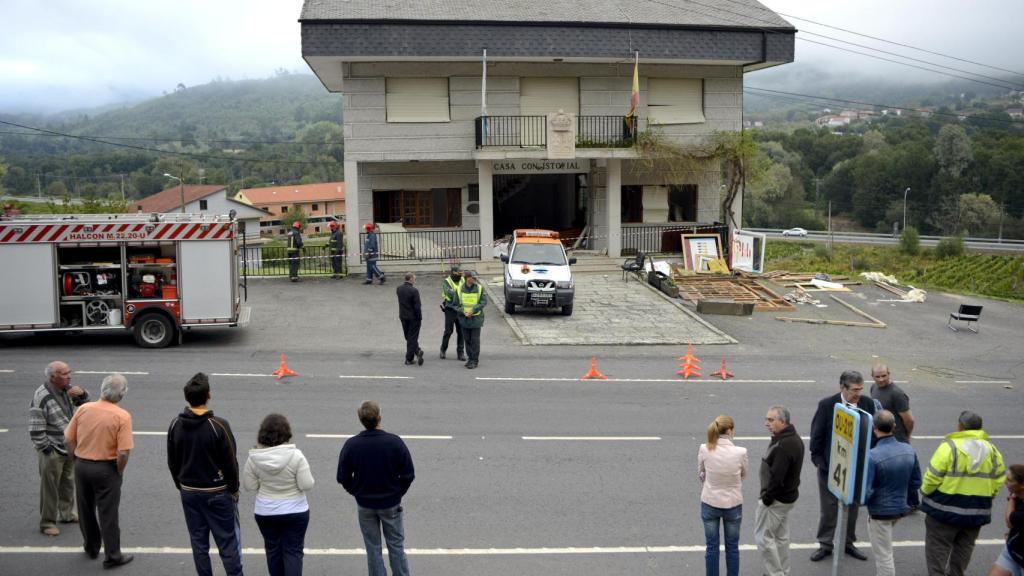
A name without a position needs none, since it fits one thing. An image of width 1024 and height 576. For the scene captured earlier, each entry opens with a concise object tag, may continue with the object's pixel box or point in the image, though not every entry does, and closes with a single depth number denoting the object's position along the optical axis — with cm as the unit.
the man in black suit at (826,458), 858
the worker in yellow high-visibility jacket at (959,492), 750
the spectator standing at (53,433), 855
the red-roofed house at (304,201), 12182
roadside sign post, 698
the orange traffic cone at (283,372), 1629
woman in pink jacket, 754
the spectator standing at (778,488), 767
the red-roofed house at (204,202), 9669
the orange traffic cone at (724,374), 1733
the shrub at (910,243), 6675
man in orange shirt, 771
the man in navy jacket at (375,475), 710
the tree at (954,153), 10025
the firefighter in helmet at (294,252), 2728
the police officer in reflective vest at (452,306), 1750
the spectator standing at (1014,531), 679
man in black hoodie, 702
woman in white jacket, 680
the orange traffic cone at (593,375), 1694
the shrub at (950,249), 6512
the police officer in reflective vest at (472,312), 1725
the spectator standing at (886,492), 773
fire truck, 1780
